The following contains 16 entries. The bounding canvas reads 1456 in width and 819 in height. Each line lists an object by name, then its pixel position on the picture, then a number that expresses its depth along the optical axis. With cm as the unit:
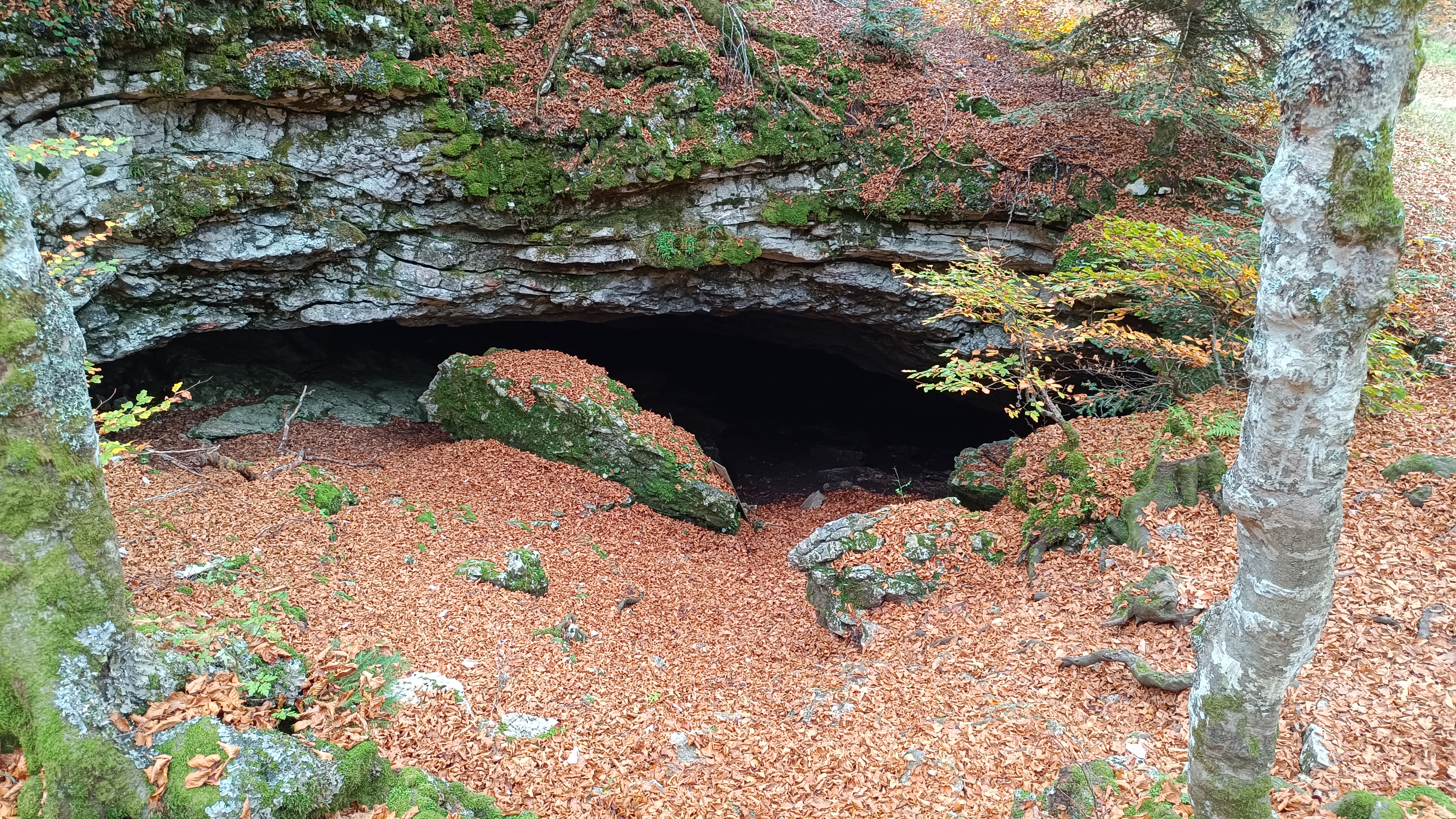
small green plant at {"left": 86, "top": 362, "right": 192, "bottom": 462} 486
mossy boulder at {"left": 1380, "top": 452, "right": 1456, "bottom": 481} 551
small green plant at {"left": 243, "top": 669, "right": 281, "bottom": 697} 399
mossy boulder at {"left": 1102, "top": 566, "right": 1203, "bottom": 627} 491
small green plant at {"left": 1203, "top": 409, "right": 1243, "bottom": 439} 580
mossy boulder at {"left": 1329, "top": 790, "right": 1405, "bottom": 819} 315
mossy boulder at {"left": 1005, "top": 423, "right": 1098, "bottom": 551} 624
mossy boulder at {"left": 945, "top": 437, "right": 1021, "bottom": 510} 826
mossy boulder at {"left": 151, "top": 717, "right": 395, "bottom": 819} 328
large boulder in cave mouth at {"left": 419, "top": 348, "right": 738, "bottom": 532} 934
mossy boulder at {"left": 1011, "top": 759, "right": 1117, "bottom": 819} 373
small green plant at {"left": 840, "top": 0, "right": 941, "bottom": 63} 1028
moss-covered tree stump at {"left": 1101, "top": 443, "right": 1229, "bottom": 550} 586
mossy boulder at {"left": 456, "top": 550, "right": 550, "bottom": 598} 657
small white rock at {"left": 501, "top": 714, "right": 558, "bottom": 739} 470
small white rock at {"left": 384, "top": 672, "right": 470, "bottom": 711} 465
